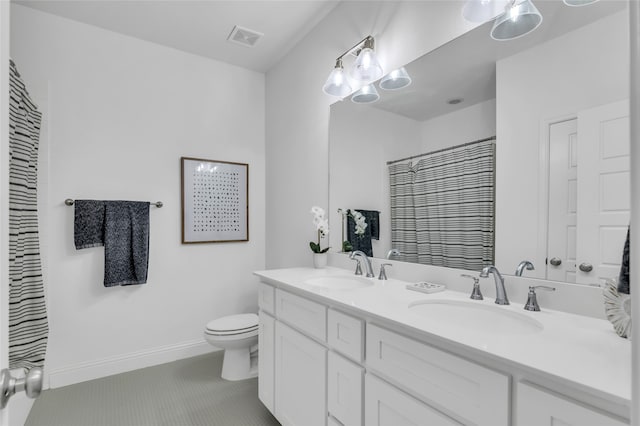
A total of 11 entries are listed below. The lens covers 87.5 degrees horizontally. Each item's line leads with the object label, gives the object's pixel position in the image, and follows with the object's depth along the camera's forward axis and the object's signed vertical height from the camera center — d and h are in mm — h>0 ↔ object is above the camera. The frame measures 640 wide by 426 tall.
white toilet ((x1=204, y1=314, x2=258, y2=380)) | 2330 -914
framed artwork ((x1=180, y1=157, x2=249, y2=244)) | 2838 +104
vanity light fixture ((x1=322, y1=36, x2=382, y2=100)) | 1872 +840
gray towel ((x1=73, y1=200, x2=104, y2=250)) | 2379 -88
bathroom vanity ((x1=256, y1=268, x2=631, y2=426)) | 728 -415
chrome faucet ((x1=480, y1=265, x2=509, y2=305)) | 1252 -265
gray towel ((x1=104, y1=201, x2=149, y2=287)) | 2473 -231
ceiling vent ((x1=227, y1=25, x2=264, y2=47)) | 2530 +1379
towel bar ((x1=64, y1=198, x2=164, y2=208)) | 2354 +72
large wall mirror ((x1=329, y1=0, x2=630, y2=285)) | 1059 +307
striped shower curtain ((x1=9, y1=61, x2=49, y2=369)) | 1561 -173
